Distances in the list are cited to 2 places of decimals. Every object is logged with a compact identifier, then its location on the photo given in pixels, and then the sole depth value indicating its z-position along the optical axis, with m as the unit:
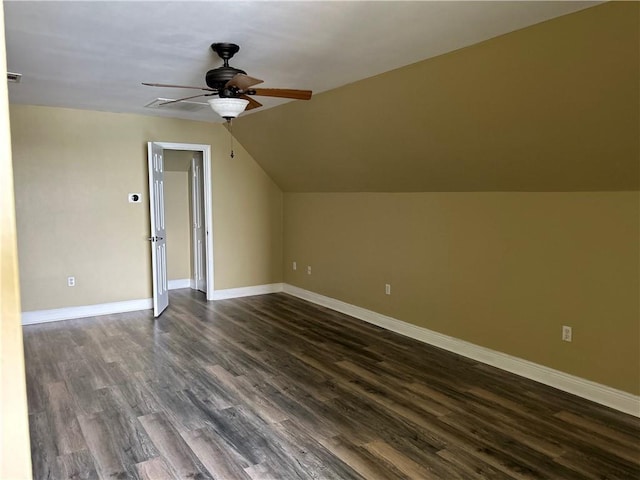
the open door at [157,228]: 5.46
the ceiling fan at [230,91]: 2.92
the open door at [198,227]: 6.67
